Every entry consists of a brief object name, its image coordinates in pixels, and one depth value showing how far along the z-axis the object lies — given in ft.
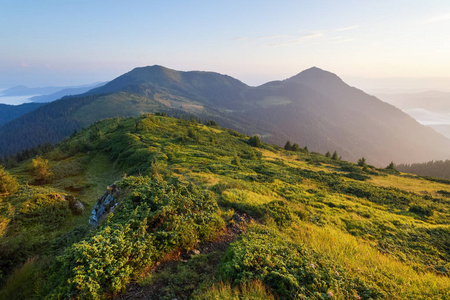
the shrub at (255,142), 195.21
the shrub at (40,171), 74.02
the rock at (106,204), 32.83
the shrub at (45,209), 40.45
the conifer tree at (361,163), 152.99
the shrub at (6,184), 45.34
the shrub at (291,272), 17.22
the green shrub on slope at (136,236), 16.25
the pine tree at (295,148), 227.61
